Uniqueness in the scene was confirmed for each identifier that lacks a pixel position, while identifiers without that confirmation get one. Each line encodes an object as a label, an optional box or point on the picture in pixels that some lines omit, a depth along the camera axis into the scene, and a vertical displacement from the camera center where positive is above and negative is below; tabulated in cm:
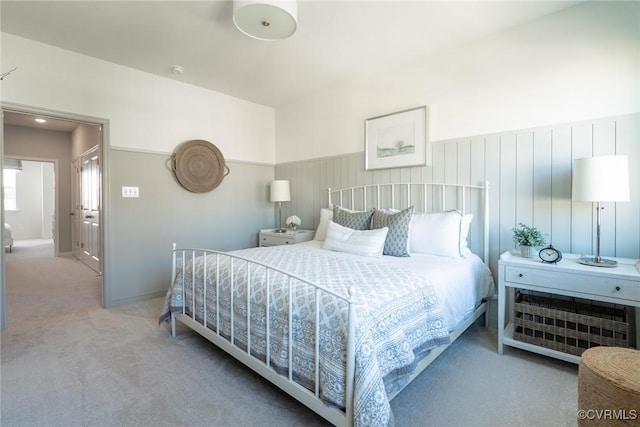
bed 128 -52
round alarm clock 203 -35
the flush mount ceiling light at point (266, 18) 190 +130
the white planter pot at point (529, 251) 216 -33
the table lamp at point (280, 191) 414 +23
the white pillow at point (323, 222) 337 -17
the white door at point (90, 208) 488 +2
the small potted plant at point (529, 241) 217 -26
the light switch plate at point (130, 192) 329 +19
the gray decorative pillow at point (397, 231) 247 -21
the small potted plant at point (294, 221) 403 -19
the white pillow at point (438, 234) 246 -23
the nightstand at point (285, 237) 375 -38
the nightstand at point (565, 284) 174 -50
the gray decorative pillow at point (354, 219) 285 -12
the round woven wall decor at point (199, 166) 364 +54
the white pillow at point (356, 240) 247 -29
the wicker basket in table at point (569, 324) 183 -78
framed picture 304 +72
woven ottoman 96 -63
